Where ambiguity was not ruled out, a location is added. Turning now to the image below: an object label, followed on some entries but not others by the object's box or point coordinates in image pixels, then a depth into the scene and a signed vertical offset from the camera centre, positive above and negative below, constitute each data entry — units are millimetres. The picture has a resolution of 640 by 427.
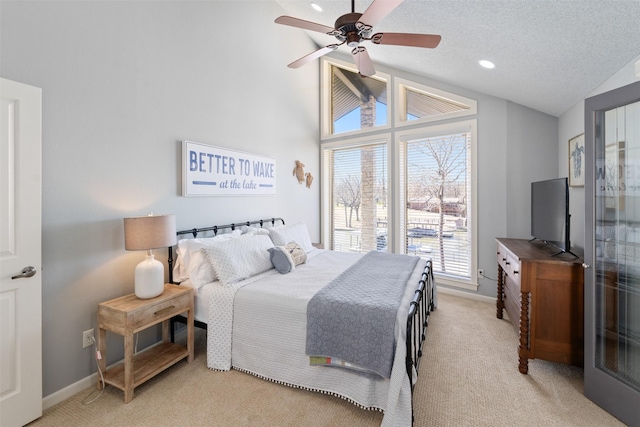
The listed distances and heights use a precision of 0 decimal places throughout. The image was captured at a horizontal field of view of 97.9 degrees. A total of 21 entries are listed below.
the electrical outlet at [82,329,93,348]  2096 -951
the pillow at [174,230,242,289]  2508 -460
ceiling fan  1814 +1288
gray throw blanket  1759 -735
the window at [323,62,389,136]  4734 +2026
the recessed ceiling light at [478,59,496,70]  2822 +1534
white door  1646 -246
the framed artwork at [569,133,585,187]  2746 +538
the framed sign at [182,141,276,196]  2850 +483
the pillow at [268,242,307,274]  2795 -468
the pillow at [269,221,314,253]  3313 -284
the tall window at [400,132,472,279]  4039 +195
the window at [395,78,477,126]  3928 +1628
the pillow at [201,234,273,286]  2461 -420
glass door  1830 -256
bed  1753 -802
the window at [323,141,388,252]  4770 +296
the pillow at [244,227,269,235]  3234 -212
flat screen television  2340 -2
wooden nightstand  1942 -829
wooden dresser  2174 -764
